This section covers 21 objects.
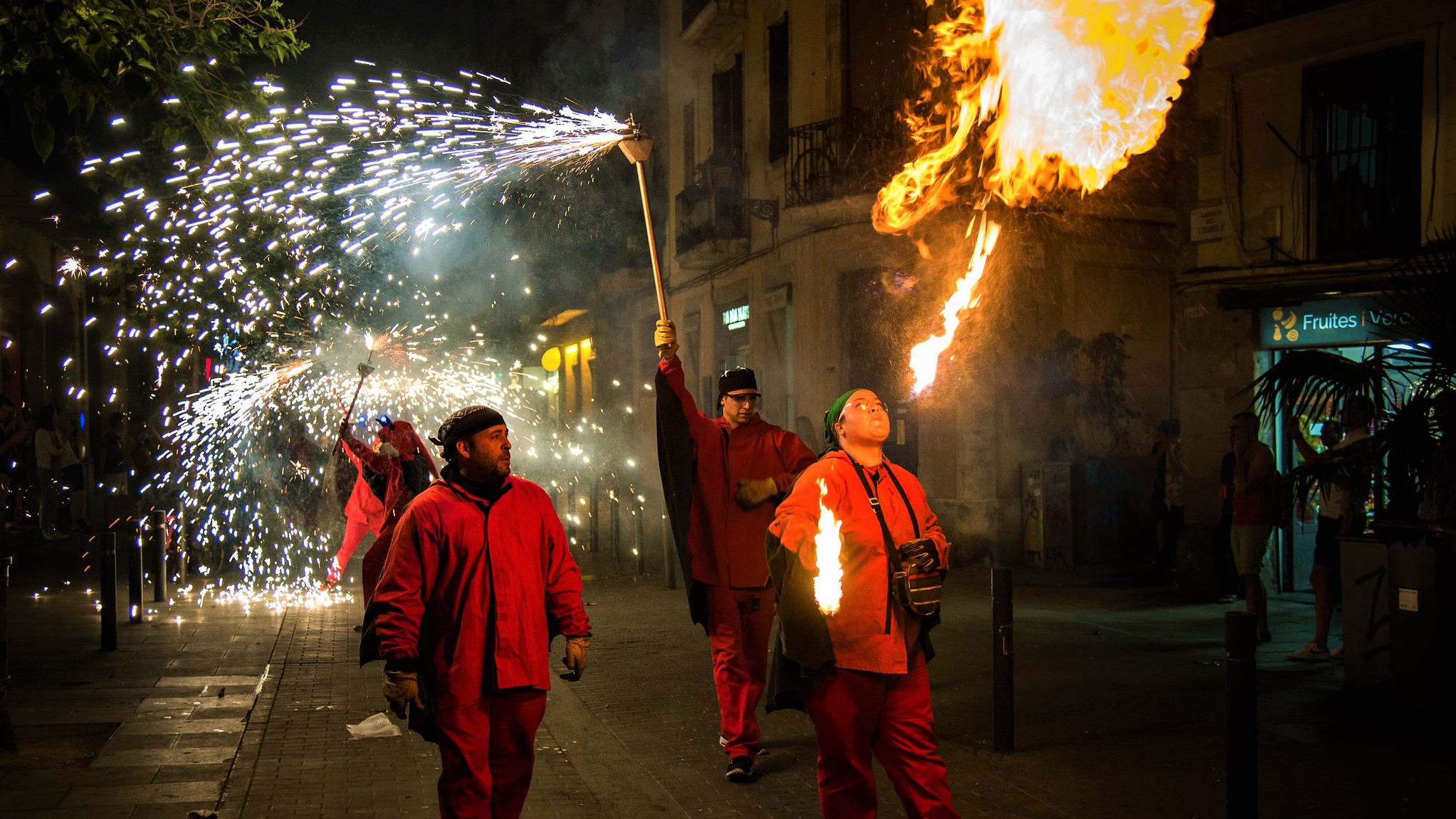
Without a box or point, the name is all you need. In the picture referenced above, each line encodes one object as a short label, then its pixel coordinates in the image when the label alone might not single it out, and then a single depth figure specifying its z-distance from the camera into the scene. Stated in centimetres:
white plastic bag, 639
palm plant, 682
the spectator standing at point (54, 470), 1761
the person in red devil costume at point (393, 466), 853
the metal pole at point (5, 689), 602
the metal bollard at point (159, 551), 1140
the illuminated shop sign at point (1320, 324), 1213
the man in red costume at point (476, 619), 374
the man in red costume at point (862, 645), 404
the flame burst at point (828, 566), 407
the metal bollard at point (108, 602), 894
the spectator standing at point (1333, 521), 762
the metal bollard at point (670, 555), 1225
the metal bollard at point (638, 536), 1320
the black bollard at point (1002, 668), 587
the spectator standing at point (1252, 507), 894
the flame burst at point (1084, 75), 926
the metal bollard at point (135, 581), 1056
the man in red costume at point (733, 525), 567
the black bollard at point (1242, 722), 436
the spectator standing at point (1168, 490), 1348
